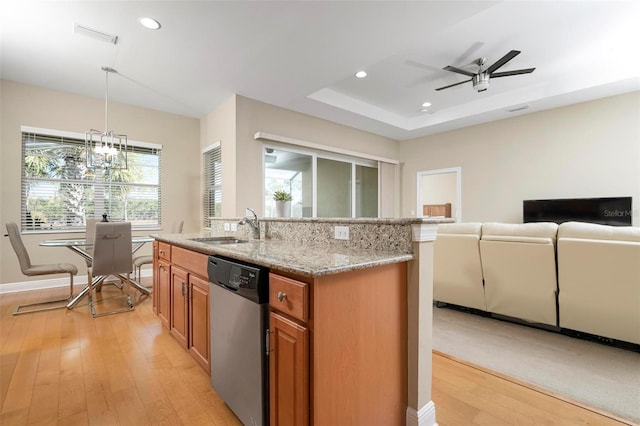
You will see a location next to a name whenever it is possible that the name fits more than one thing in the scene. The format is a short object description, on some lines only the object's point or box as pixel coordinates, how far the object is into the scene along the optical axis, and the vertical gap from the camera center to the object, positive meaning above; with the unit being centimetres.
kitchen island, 112 -48
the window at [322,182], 484 +63
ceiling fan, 345 +175
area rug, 179 -110
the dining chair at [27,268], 314 -60
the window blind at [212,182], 486 +59
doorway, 815 +65
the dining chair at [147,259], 394 -60
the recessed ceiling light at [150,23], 267 +181
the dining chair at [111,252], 319 -41
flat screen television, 430 +6
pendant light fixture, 355 +86
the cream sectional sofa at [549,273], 223 -53
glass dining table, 330 -48
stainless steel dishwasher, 133 -62
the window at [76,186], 409 +46
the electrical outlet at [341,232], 179 -11
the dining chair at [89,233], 379 -24
